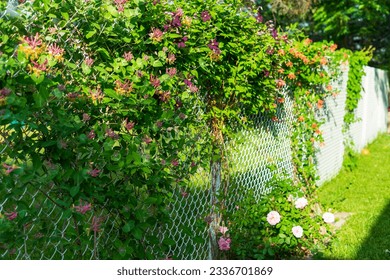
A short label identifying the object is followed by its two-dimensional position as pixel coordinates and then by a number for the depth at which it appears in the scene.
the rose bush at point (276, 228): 3.83
